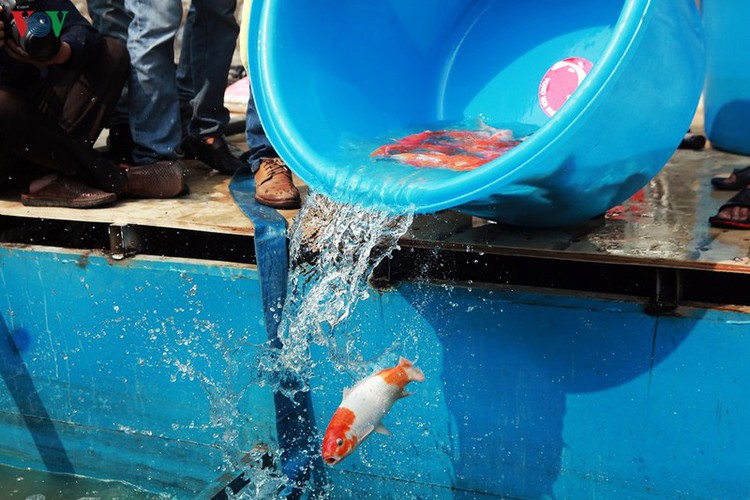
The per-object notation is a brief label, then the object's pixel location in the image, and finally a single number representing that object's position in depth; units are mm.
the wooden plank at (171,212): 2943
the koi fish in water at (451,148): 2547
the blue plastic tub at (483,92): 2105
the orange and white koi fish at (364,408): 2172
